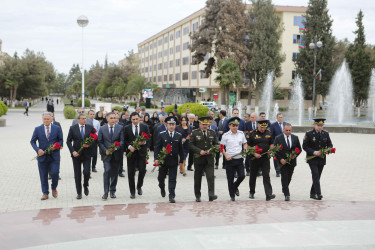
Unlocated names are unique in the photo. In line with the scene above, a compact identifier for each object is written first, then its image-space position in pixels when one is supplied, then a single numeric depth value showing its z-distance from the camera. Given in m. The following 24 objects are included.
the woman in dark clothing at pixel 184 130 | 11.25
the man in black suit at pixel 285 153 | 8.24
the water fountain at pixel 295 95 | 57.82
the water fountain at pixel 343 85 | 53.75
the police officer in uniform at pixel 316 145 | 8.26
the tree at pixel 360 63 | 54.72
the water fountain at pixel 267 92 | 53.49
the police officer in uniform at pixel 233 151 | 8.13
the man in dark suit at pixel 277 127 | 10.96
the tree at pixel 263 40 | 51.16
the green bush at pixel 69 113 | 38.03
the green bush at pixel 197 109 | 26.39
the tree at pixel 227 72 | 46.94
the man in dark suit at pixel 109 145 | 8.28
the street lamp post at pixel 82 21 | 43.61
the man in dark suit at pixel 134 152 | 8.40
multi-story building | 62.19
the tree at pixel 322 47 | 54.12
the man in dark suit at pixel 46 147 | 8.08
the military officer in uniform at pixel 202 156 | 8.01
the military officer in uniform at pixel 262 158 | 8.23
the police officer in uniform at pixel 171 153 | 8.17
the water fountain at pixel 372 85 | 53.88
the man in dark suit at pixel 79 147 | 8.24
